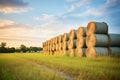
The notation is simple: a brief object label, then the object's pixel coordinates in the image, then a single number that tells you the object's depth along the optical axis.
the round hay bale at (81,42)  15.30
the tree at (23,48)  75.49
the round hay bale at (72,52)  17.04
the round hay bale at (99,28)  13.38
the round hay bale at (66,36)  20.52
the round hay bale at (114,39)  13.27
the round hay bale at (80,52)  15.19
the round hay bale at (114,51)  12.94
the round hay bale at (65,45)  20.30
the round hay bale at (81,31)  15.40
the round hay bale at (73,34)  17.61
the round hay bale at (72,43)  17.70
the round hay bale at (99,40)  13.16
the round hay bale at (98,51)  12.96
